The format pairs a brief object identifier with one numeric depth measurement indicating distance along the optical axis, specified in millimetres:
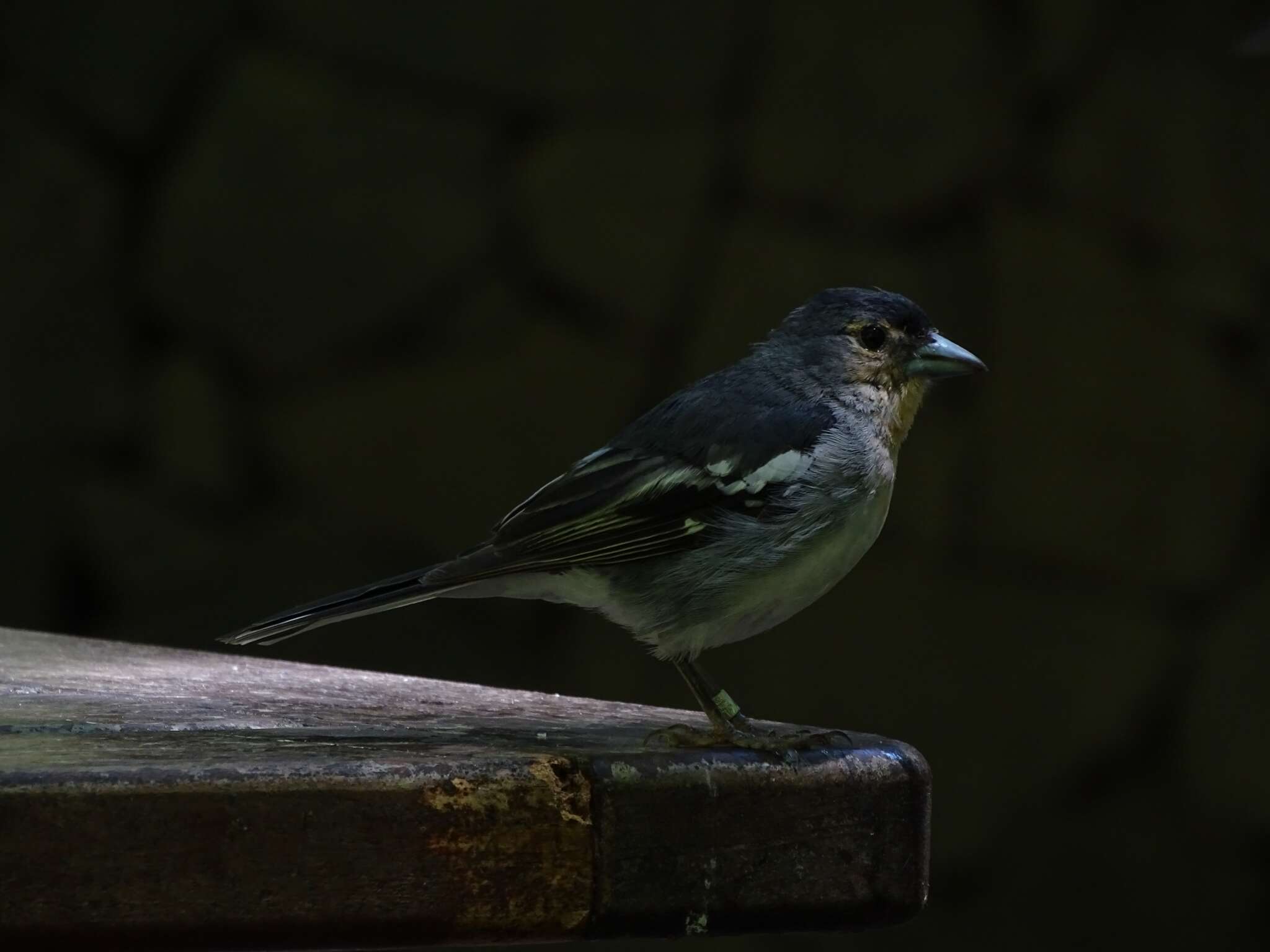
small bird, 4146
